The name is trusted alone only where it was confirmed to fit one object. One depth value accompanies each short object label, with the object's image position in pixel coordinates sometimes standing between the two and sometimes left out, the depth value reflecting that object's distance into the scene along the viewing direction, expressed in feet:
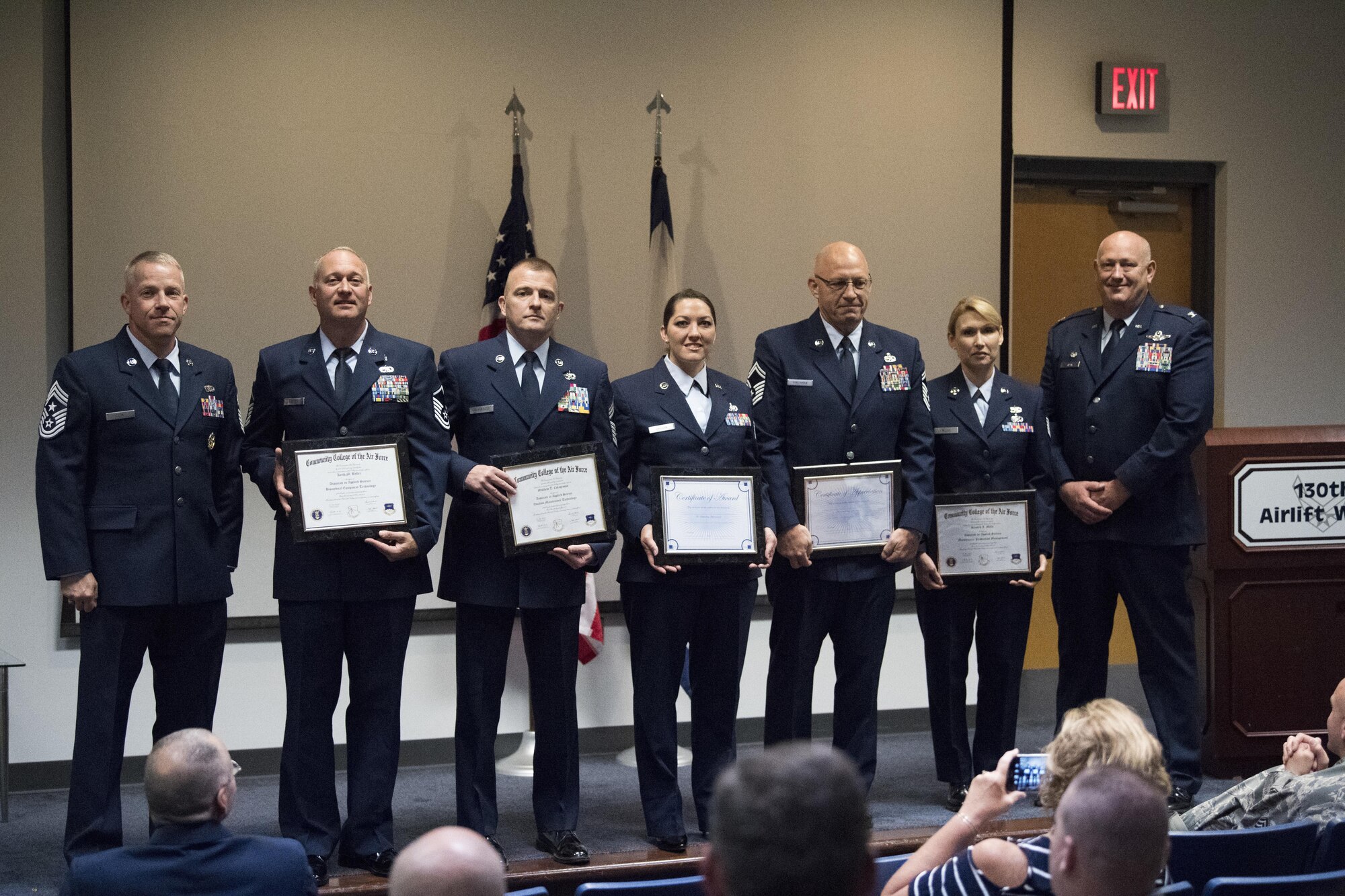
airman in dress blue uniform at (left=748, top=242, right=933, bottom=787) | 14.75
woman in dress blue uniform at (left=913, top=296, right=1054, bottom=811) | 15.52
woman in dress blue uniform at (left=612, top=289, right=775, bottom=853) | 13.80
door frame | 20.74
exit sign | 20.40
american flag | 17.79
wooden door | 20.93
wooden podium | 16.71
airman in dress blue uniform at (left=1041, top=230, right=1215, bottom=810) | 15.47
